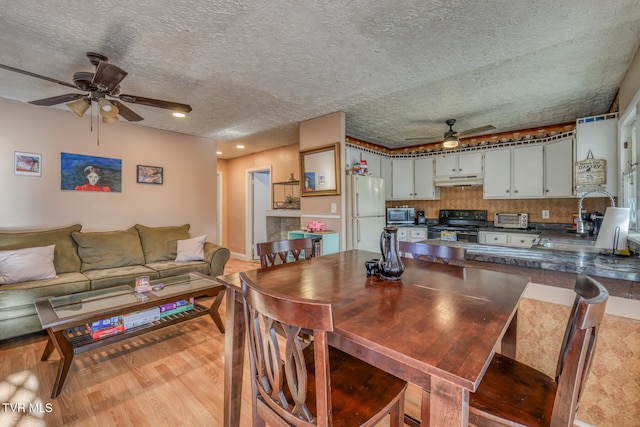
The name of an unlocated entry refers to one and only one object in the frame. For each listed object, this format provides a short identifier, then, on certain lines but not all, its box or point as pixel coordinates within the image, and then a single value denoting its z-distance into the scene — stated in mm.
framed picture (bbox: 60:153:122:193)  3535
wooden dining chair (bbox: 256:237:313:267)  1875
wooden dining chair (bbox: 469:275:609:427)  796
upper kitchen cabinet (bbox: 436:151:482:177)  4680
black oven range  4617
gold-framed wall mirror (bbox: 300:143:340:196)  3609
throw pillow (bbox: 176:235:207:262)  3793
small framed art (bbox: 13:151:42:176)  3207
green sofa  2471
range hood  4676
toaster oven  4352
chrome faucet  2595
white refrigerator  3686
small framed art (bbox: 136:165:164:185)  4148
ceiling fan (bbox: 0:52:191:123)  2027
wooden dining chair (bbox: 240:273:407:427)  751
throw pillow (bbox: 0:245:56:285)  2623
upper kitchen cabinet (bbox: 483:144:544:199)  4113
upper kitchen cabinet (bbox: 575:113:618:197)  2781
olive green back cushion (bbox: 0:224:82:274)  2941
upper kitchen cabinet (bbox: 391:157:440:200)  5246
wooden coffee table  1864
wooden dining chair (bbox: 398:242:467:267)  1778
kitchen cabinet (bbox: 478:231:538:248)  3934
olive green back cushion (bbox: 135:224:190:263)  3803
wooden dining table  698
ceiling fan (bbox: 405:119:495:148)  3522
